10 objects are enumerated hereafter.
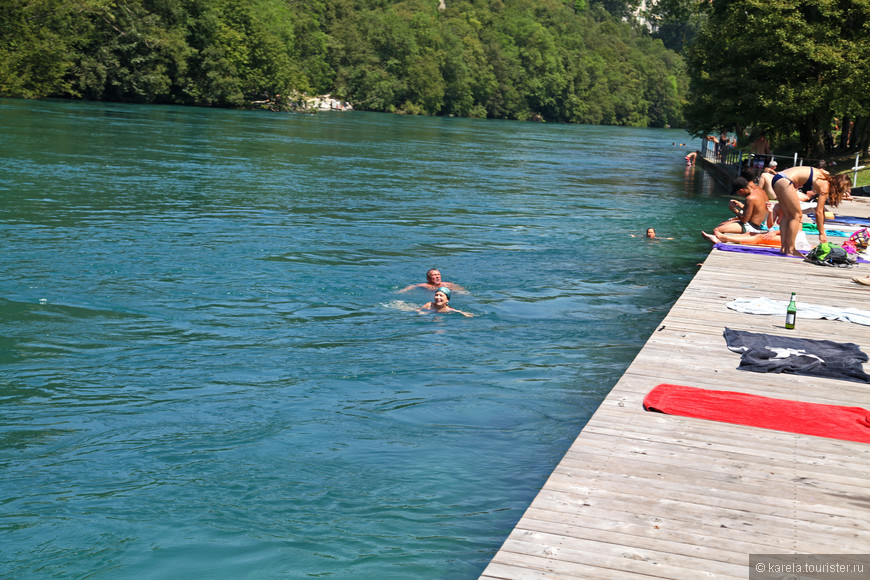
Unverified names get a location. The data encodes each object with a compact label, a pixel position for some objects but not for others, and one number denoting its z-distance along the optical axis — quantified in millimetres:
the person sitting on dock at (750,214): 18734
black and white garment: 8398
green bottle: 9945
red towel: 6914
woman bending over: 15148
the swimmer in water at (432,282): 14320
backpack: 14555
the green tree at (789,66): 29359
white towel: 10688
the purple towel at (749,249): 16041
